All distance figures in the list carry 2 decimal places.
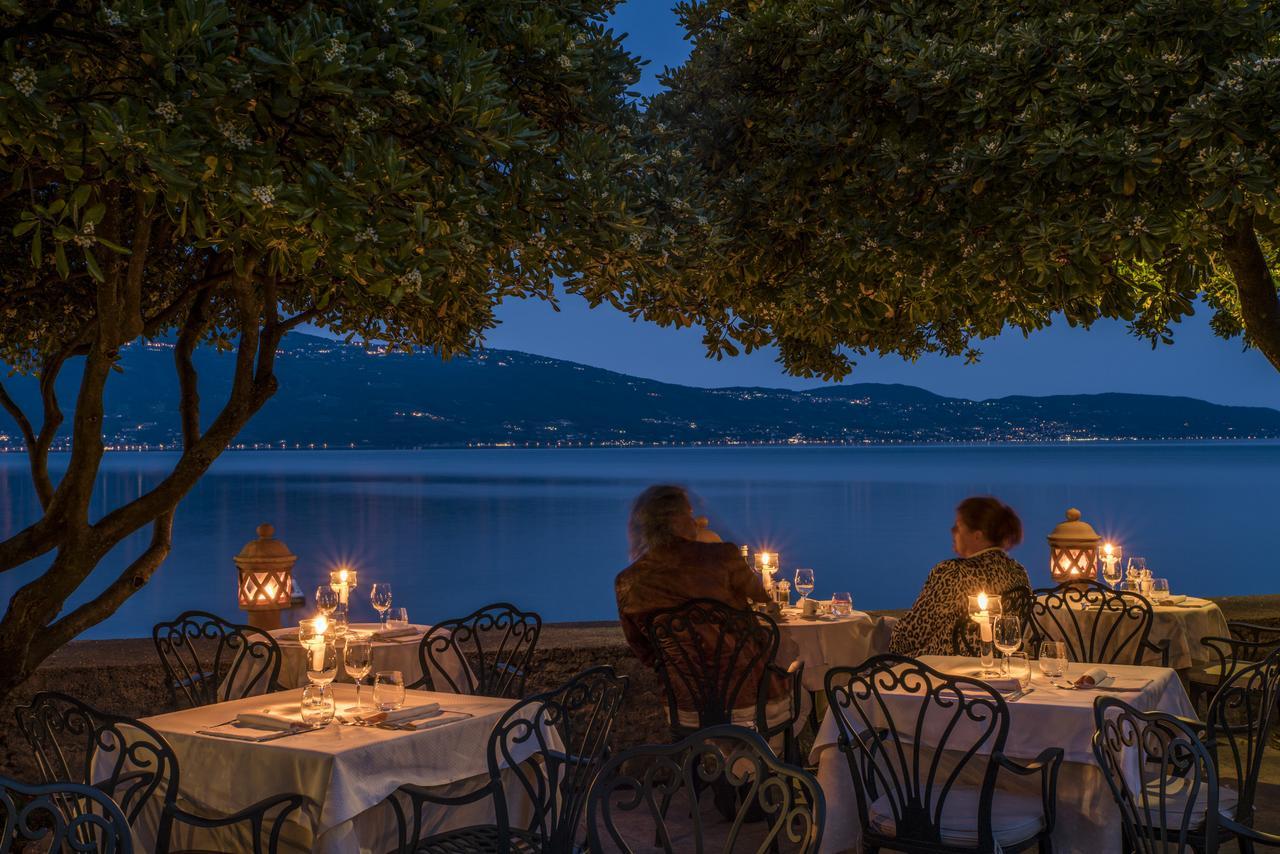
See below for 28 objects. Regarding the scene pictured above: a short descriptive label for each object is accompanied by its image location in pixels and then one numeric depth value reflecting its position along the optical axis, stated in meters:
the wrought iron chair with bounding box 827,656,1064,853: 3.87
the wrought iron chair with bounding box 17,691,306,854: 3.34
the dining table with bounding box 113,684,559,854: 3.53
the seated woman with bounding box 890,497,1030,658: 5.39
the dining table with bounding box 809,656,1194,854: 4.03
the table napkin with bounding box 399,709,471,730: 3.92
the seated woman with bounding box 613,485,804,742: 5.29
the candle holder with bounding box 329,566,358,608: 7.05
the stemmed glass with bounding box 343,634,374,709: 4.21
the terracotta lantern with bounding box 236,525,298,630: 7.28
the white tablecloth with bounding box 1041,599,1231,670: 7.15
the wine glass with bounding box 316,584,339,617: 5.59
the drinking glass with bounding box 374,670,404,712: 4.15
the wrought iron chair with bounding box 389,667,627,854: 3.57
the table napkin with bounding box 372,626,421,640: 6.12
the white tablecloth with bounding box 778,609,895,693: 6.40
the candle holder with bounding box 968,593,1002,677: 4.77
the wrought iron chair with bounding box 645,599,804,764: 5.21
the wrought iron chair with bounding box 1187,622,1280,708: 6.62
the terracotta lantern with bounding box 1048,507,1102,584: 8.67
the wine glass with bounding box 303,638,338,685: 4.00
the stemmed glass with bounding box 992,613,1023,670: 4.50
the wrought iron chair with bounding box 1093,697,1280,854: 3.16
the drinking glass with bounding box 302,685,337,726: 3.93
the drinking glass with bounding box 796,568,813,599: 6.92
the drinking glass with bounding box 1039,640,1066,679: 4.54
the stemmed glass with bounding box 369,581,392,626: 6.46
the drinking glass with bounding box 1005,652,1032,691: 4.55
